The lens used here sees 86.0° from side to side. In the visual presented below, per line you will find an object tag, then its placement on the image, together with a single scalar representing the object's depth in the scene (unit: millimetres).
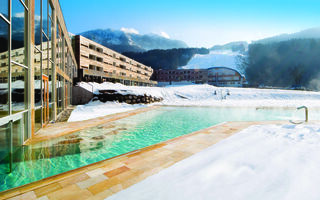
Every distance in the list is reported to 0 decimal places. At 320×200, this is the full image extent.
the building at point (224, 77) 69438
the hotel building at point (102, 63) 24438
